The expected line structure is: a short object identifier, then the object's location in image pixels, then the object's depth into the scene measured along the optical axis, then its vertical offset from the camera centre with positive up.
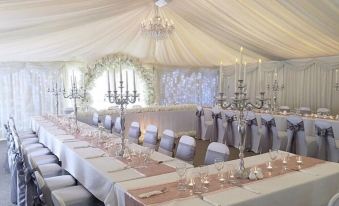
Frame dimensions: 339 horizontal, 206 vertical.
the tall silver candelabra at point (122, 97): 3.35 -0.14
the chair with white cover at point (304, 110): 8.59 -0.79
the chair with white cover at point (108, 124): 6.71 -0.88
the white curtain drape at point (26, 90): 9.40 -0.09
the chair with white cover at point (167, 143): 4.43 -0.89
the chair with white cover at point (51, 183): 2.60 -1.16
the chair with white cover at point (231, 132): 7.61 -1.26
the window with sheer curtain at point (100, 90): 10.93 -0.15
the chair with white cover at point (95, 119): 7.00 -0.81
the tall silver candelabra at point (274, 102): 8.29 -0.55
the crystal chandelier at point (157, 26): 6.67 +1.38
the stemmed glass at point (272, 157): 2.94 -0.81
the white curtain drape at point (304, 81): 9.28 +0.09
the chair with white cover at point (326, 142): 5.55 -1.15
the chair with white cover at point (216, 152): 3.39 -0.81
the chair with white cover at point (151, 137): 4.83 -0.87
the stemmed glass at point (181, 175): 2.44 -0.78
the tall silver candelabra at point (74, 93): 5.33 -0.12
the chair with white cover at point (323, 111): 8.23 -0.79
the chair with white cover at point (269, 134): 6.66 -1.16
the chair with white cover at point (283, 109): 8.62 -0.75
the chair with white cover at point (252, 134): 7.05 -1.23
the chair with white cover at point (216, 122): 8.11 -1.05
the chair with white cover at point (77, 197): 3.07 -1.18
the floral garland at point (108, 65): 10.66 +0.78
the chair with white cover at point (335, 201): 2.06 -0.84
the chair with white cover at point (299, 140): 6.01 -1.19
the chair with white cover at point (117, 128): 6.41 -0.93
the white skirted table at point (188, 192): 2.21 -0.85
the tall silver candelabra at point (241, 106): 2.51 -0.19
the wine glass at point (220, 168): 2.59 -0.79
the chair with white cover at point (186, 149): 3.85 -0.87
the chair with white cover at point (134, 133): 5.43 -0.88
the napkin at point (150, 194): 2.22 -0.84
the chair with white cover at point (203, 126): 8.51 -1.23
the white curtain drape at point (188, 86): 12.63 -0.04
